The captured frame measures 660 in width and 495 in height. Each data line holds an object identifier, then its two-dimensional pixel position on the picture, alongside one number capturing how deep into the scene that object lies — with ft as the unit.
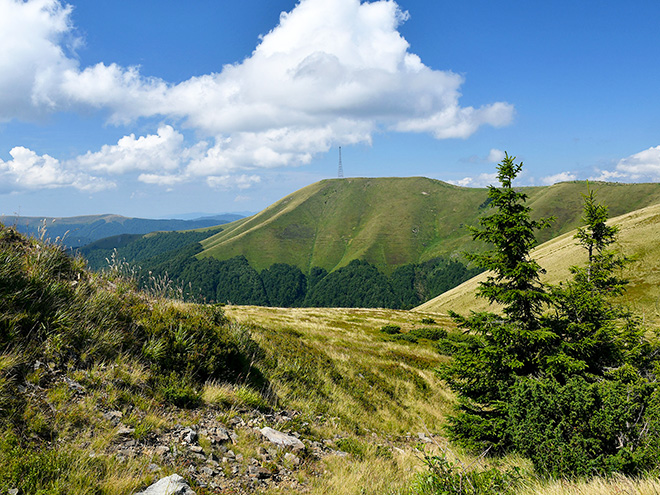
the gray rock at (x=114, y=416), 17.49
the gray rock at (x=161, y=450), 16.63
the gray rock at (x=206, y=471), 16.48
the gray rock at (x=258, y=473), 17.81
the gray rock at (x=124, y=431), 16.85
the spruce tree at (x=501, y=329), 34.30
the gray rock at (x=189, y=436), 18.49
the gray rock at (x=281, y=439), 21.90
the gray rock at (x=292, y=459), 20.39
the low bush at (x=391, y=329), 150.33
